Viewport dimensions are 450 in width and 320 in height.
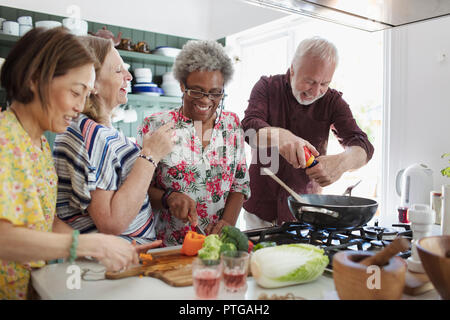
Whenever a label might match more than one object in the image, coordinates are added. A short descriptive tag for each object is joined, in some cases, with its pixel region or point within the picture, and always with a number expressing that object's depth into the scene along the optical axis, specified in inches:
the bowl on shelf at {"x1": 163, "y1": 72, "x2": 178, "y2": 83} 156.7
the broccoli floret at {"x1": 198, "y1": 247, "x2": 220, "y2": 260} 43.4
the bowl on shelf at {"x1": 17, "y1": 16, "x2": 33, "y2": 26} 125.4
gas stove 52.3
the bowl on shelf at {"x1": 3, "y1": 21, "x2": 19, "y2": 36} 122.8
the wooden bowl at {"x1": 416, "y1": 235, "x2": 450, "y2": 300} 33.0
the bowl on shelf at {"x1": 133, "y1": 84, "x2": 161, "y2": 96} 149.0
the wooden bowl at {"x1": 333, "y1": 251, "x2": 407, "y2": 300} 33.7
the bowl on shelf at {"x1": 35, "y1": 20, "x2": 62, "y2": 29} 121.1
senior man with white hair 72.5
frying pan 52.2
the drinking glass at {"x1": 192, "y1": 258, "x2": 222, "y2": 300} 37.3
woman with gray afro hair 64.9
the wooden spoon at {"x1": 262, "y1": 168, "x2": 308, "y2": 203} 61.2
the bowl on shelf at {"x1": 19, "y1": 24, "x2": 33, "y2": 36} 125.4
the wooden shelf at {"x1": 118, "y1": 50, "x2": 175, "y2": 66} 145.9
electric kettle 85.6
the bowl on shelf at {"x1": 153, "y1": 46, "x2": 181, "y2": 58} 154.9
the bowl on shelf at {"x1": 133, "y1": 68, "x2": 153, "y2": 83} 148.5
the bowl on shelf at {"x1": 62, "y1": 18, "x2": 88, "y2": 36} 130.7
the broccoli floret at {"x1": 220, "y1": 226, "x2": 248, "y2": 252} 46.8
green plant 74.3
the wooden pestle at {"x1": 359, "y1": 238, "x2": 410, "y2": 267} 34.1
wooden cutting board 41.2
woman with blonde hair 48.3
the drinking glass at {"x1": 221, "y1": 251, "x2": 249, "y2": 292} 38.9
